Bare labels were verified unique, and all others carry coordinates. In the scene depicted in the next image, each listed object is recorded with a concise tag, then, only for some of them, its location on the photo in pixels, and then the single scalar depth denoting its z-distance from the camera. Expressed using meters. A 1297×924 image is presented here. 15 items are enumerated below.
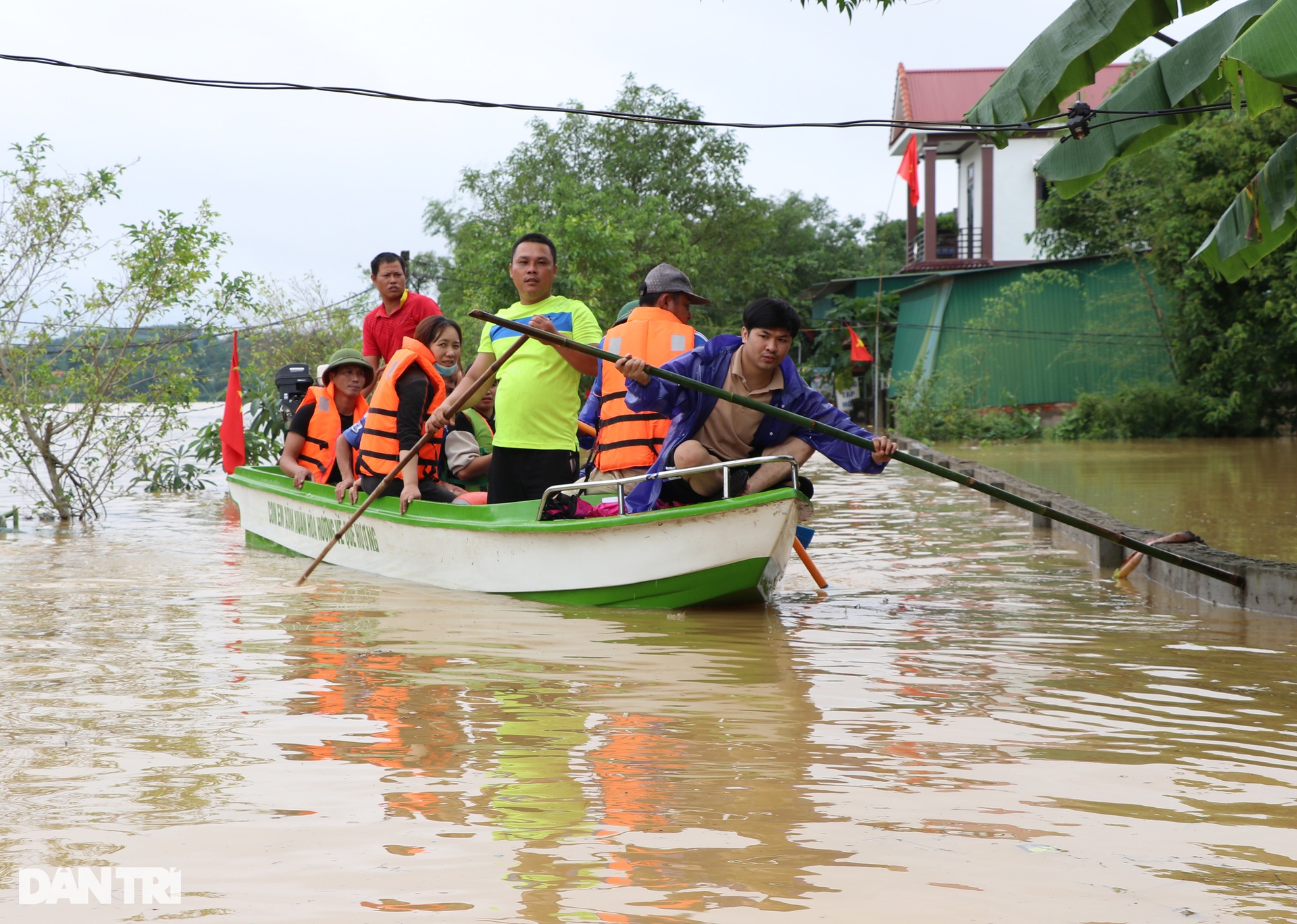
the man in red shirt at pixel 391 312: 8.59
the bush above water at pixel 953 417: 25.38
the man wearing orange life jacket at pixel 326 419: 8.47
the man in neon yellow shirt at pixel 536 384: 6.29
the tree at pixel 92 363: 11.73
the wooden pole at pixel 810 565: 6.64
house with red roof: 31.78
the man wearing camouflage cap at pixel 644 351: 6.54
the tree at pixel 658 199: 34.62
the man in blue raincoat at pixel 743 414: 6.02
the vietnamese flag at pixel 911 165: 27.19
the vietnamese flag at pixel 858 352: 21.11
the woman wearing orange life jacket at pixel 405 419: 7.27
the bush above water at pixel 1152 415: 24.34
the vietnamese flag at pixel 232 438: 10.37
